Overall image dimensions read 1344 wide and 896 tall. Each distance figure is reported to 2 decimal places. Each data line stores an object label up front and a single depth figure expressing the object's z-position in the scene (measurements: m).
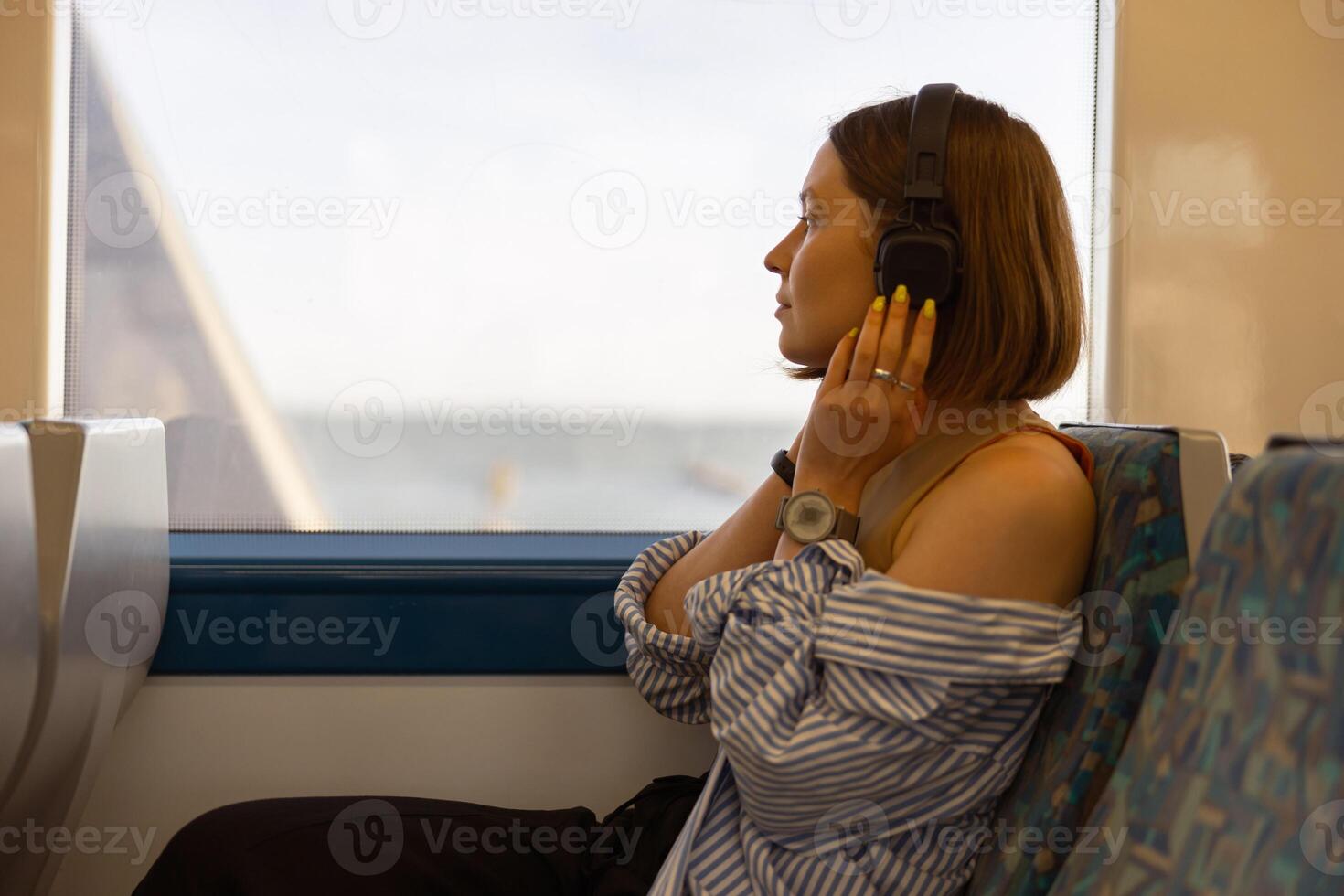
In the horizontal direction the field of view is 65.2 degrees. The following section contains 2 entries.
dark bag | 1.05
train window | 1.50
